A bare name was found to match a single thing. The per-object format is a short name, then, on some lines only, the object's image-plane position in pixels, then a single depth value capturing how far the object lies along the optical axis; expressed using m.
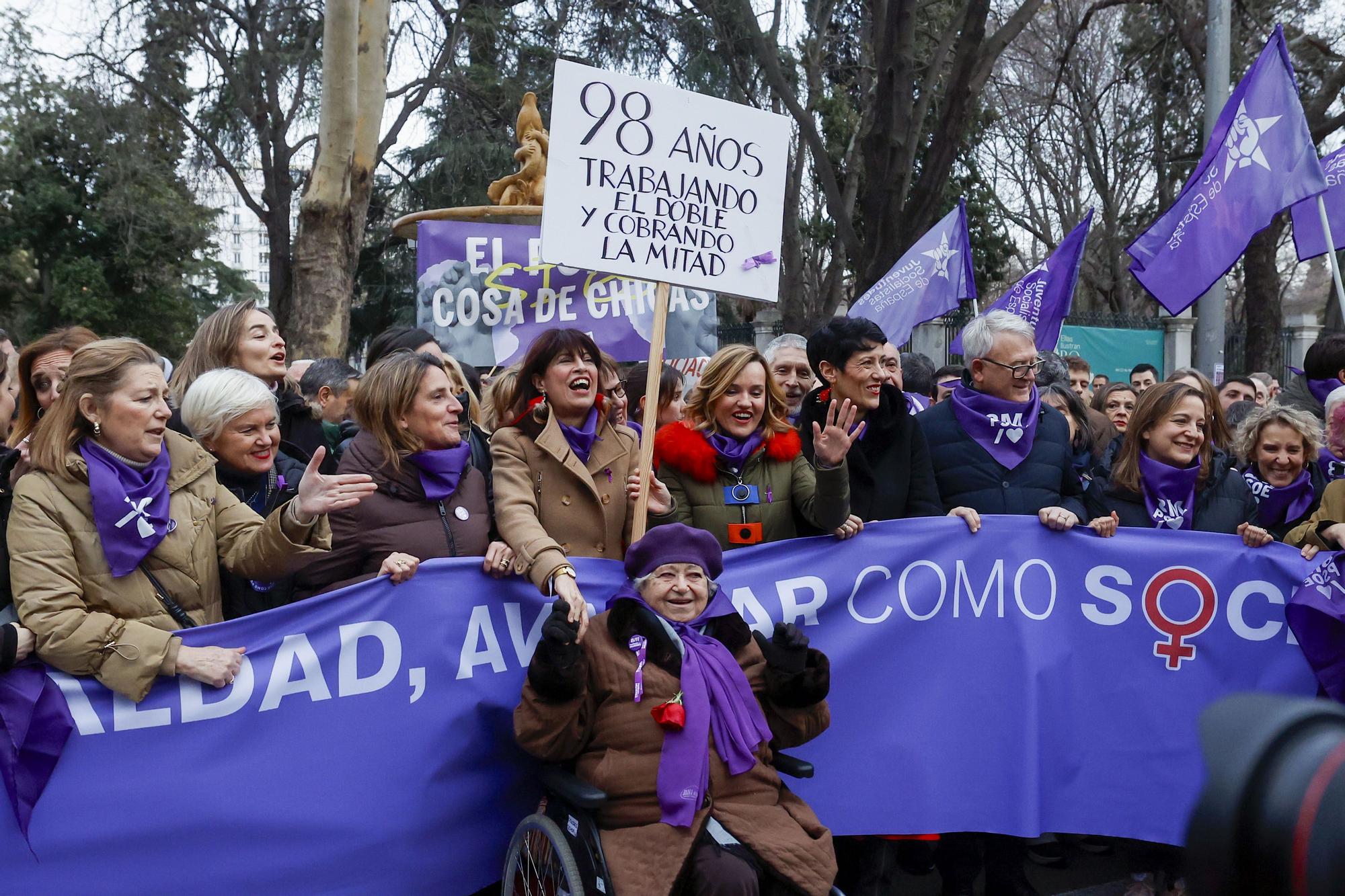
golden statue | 7.98
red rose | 3.33
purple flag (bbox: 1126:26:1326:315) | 6.60
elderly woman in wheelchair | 3.25
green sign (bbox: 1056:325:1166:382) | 16.08
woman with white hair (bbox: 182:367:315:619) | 3.69
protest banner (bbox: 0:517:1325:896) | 3.52
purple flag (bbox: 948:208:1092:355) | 7.84
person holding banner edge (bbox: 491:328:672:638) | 3.96
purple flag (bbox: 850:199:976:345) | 8.67
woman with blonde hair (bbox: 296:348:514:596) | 3.73
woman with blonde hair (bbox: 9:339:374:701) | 3.10
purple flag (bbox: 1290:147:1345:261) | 7.30
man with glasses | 4.48
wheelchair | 3.23
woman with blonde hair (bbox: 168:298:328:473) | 4.48
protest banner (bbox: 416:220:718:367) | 7.02
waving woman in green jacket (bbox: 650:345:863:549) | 4.24
